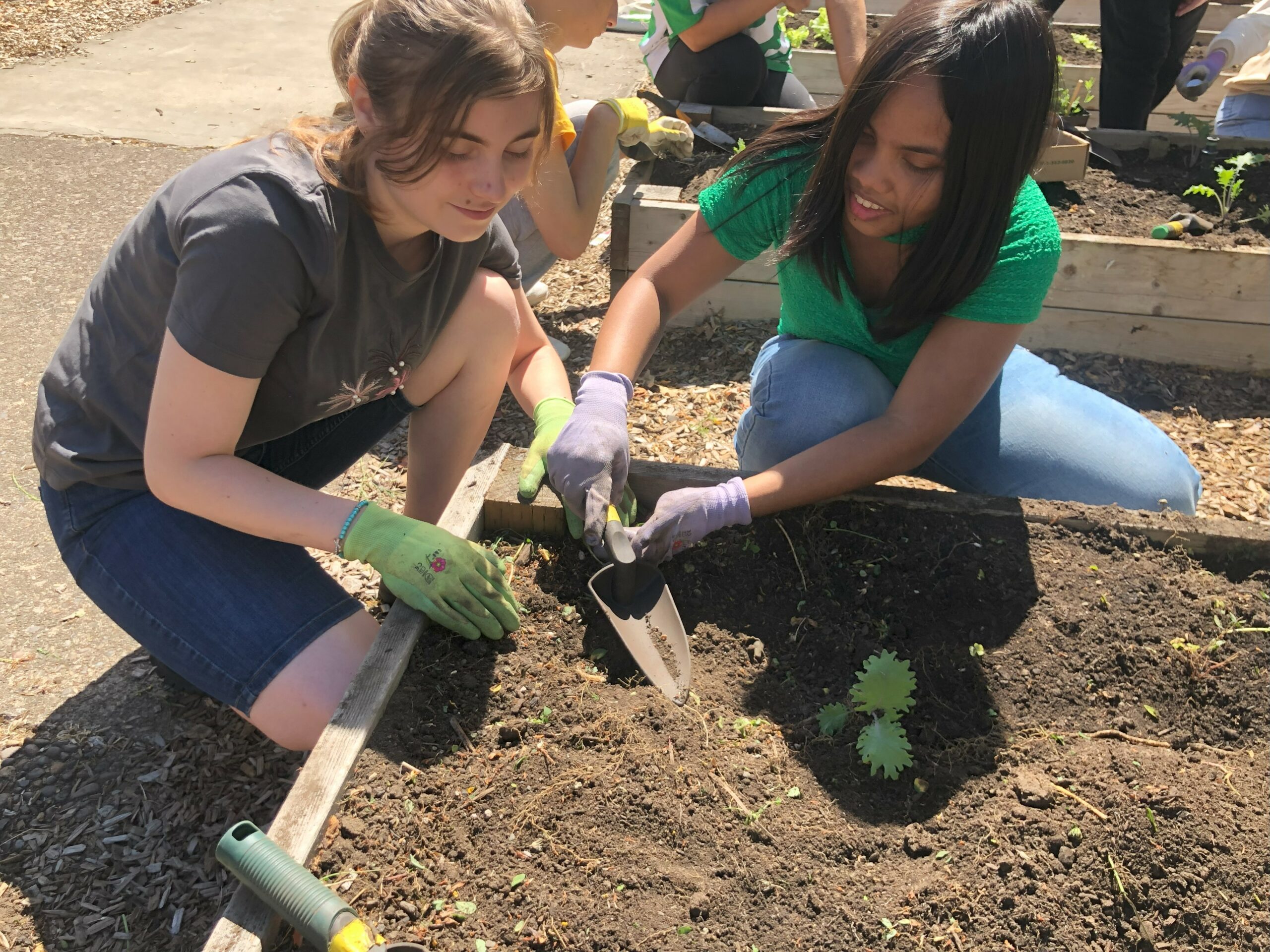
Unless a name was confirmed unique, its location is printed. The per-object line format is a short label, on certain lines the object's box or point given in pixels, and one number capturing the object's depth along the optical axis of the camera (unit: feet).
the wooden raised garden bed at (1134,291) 10.63
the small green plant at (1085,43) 19.17
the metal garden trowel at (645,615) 5.75
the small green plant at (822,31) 19.08
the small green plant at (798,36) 18.84
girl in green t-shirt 5.70
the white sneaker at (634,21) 23.62
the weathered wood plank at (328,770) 4.09
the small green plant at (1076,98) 15.29
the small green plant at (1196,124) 13.25
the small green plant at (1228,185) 11.48
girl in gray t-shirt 4.83
